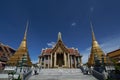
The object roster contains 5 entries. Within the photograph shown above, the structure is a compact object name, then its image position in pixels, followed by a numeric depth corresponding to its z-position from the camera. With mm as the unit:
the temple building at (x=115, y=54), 17103
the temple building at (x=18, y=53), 12316
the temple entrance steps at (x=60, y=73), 7371
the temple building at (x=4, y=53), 16637
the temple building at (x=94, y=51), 13382
